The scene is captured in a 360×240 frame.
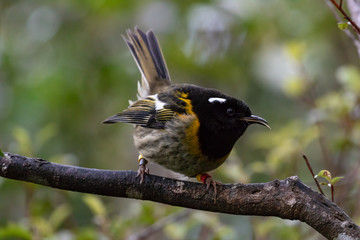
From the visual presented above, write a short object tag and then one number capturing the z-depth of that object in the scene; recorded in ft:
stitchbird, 25.21
